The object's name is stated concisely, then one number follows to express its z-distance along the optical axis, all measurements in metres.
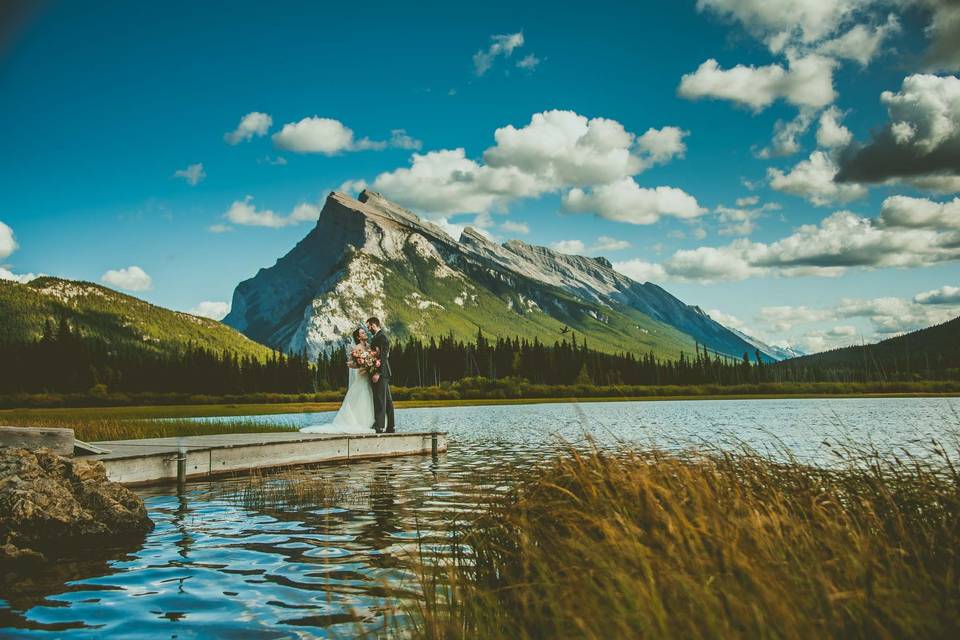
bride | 23.67
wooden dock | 16.44
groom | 21.97
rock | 9.84
